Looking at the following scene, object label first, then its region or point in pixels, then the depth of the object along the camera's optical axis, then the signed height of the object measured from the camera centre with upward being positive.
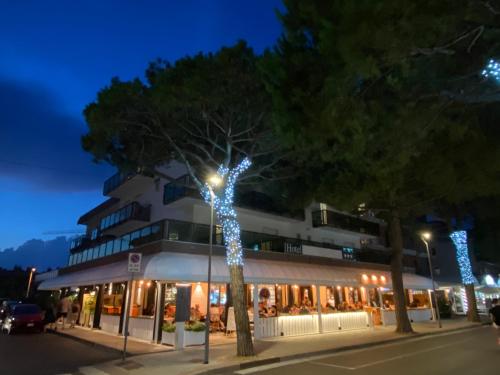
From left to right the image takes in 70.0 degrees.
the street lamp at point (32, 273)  47.12 +3.75
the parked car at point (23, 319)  19.86 -0.90
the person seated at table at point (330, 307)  20.77 -0.20
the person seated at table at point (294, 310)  18.47 -0.33
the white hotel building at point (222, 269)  16.59 +1.77
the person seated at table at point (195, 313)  17.25 -0.48
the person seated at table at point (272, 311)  17.84 -0.38
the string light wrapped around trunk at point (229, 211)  12.69 +3.31
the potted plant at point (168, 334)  14.60 -1.23
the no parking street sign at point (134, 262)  11.45 +1.24
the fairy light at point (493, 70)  8.06 +5.14
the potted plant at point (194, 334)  14.43 -1.21
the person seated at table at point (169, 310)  16.97 -0.33
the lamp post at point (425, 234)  24.15 +4.54
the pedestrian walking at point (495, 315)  11.88 -0.34
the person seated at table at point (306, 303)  20.32 +0.02
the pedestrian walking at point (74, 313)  23.02 -0.68
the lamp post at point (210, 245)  10.86 +2.21
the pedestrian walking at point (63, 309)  21.70 -0.40
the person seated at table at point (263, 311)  17.55 -0.38
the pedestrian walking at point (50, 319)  21.83 -1.00
